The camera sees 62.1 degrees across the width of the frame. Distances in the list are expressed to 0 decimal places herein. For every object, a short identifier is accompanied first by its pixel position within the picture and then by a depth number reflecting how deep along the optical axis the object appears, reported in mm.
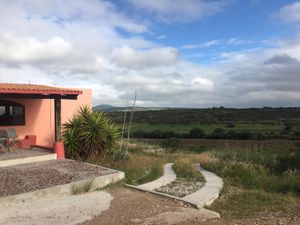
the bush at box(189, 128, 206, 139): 30622
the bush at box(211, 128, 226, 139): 29156
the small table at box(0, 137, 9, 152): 8968
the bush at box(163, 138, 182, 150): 23412
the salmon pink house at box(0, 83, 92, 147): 9123
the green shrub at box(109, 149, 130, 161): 9268
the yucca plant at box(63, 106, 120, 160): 9358
